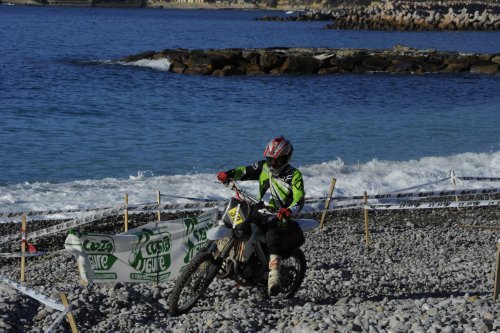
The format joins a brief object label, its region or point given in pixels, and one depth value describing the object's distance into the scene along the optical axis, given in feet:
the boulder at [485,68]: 180.34
